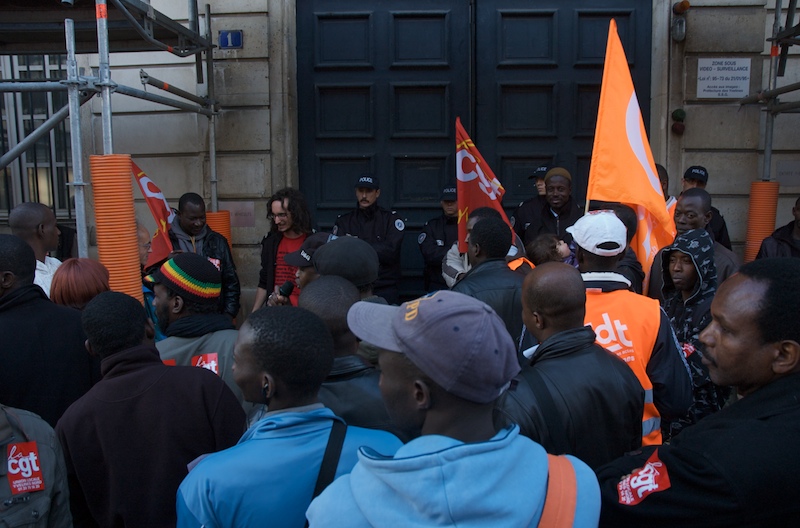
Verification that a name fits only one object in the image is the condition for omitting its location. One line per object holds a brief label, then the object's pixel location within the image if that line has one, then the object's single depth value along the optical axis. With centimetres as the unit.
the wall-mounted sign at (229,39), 700
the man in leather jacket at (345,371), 221
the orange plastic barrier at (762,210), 657
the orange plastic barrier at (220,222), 688
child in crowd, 468
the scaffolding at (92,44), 456
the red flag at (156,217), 530
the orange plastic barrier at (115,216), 463
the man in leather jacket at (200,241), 581
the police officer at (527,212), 630
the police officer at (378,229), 623
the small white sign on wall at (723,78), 689
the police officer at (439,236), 638
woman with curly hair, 589
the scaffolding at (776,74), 605
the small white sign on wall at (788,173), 695
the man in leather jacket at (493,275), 379
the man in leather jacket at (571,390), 223
